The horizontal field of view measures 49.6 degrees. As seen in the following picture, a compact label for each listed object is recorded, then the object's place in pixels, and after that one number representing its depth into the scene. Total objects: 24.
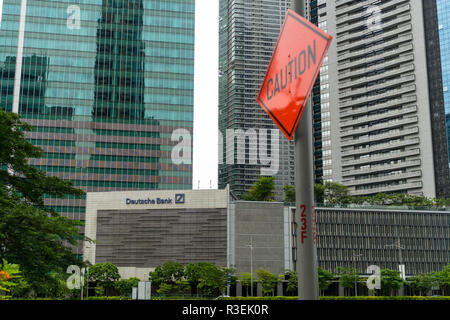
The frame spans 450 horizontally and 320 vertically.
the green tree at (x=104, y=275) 84.44
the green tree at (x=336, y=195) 128.50
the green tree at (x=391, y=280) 85.00
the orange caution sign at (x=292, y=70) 5.32
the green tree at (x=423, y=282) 89.81
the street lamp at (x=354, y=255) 101.00
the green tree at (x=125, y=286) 83.81
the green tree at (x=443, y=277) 89.53
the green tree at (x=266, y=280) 84.38
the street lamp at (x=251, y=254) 82.09
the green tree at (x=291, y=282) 85.66
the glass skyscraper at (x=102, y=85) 124.81
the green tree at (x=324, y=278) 83.72
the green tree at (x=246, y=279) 85.94
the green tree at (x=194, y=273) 83.94
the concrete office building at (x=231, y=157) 198.93
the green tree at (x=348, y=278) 90.81
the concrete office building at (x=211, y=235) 94.25
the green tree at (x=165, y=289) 81.19
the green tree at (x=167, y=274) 85.31
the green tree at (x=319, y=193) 121.88
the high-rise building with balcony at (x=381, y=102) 141.12
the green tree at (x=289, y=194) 115.51
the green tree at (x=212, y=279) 81.69
